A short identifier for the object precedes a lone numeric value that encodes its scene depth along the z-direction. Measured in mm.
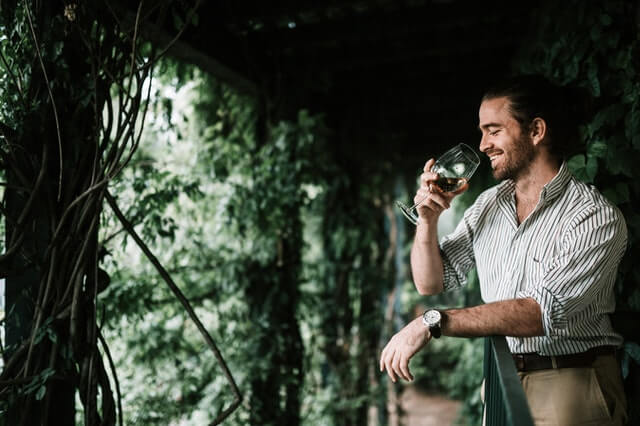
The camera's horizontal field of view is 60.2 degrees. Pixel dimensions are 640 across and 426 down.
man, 1390
